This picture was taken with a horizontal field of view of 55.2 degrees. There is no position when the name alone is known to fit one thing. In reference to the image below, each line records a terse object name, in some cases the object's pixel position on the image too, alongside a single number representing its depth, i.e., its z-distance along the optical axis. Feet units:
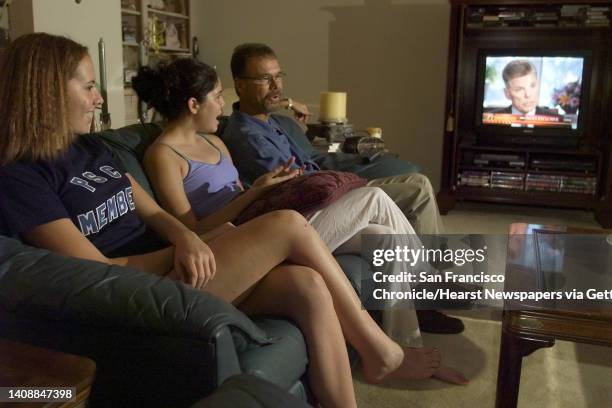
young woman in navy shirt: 4.20
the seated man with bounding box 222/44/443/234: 7.29
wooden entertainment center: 12.77
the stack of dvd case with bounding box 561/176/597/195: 12.94
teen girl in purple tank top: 5.94
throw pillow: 5.79
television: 12.89
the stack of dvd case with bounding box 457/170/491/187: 13.62
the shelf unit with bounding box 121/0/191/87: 15.05
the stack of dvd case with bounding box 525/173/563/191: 13.19
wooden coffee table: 4.58
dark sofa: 3.36
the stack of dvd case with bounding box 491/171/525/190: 13.42
